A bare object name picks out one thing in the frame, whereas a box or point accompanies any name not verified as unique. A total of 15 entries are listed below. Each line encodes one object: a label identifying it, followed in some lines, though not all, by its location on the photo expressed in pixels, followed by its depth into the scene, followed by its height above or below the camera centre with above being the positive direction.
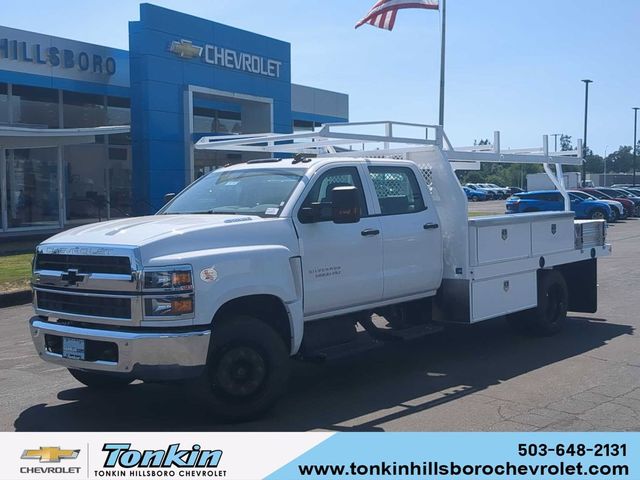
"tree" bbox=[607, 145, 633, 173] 141.12 +5.27
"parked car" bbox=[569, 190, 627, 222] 35.69 -0.75
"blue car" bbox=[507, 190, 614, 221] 31.67 -0.71
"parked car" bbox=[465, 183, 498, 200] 67.56 -0.34
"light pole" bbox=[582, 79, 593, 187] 56.60 +6.61
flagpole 26.36 +4.13
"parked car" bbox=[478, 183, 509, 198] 68.73 -0.16
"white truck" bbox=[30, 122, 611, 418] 5.61 -0.72
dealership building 23.23 +2.55
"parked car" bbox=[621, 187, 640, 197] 46.55 -0.17
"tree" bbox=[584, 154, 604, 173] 127.87 +4.32
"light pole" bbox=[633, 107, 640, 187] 71.25 +5.68
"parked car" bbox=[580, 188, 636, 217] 39.25 -0.60
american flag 20.30 +4.71
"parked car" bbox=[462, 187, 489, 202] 65.82 -0.64
